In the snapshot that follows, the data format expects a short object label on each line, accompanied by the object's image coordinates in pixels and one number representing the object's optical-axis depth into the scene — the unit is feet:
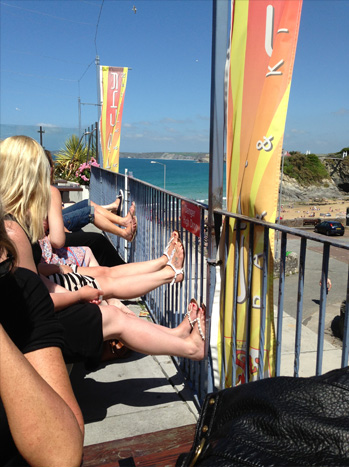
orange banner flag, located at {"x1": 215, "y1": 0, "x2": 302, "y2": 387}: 6.12
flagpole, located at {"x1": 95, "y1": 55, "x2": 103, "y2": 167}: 32.76
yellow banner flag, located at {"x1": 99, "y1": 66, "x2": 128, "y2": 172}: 32.07
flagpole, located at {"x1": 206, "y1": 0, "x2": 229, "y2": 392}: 7.29
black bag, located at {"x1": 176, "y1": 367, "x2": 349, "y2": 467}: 2.45
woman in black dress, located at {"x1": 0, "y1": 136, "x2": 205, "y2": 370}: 7.65
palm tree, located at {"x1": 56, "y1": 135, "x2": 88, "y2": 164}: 60.54
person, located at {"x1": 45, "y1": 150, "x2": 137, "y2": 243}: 15.81
